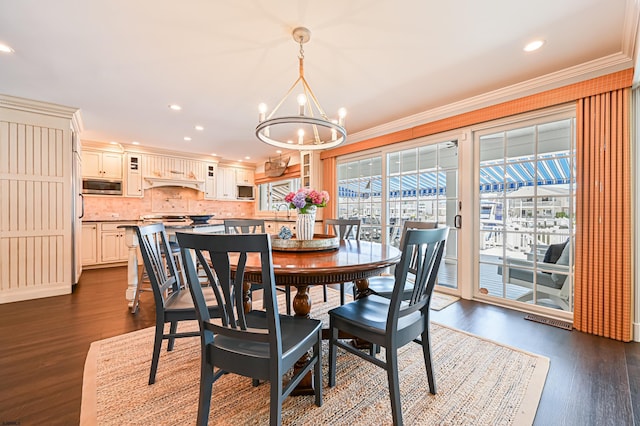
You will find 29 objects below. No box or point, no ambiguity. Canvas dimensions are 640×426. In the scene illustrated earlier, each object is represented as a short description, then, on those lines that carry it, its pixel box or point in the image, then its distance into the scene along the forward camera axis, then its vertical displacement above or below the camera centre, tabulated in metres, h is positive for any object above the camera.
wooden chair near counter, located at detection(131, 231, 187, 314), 2.71 -0.74
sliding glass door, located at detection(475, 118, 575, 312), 2.57 +0.01
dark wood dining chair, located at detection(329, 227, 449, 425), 1.24 -0.56
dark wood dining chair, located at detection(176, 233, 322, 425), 1.01 -0.50
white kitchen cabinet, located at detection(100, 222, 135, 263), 4.85 -0.58
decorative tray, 1.82 -0.22
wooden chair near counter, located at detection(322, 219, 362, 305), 2.91 -0.12
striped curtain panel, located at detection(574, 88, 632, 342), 2.13 -0.03
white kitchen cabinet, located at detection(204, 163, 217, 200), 6.34 +0.72
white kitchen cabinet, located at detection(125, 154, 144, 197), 5.34 +0.73
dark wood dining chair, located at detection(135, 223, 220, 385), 1.57 -0.56
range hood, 5.56 +0.65
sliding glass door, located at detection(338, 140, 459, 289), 3.38 +0.32
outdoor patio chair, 2.57 -0.63
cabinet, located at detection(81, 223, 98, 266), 4.66 -0.55
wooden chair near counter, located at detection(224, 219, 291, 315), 2.61 -0.10
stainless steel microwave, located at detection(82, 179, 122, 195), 4.93 +0.48
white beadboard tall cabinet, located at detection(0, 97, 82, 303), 3.11 +0.13
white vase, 2.04 -0.09
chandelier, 1.87 +0.68
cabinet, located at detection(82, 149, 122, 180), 4.96 +0.91
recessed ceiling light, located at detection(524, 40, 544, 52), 2.01 +1.28
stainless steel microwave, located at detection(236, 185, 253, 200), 6.92 +0.53
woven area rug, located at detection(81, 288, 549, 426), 1.35 -1.02
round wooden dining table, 1.31 -0.27
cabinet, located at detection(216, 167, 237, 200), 6.56 +0.72
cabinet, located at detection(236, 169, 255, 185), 6.89 +0.94
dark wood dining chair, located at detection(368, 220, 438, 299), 1.90 -0.55
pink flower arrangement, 1.96 +0.10
